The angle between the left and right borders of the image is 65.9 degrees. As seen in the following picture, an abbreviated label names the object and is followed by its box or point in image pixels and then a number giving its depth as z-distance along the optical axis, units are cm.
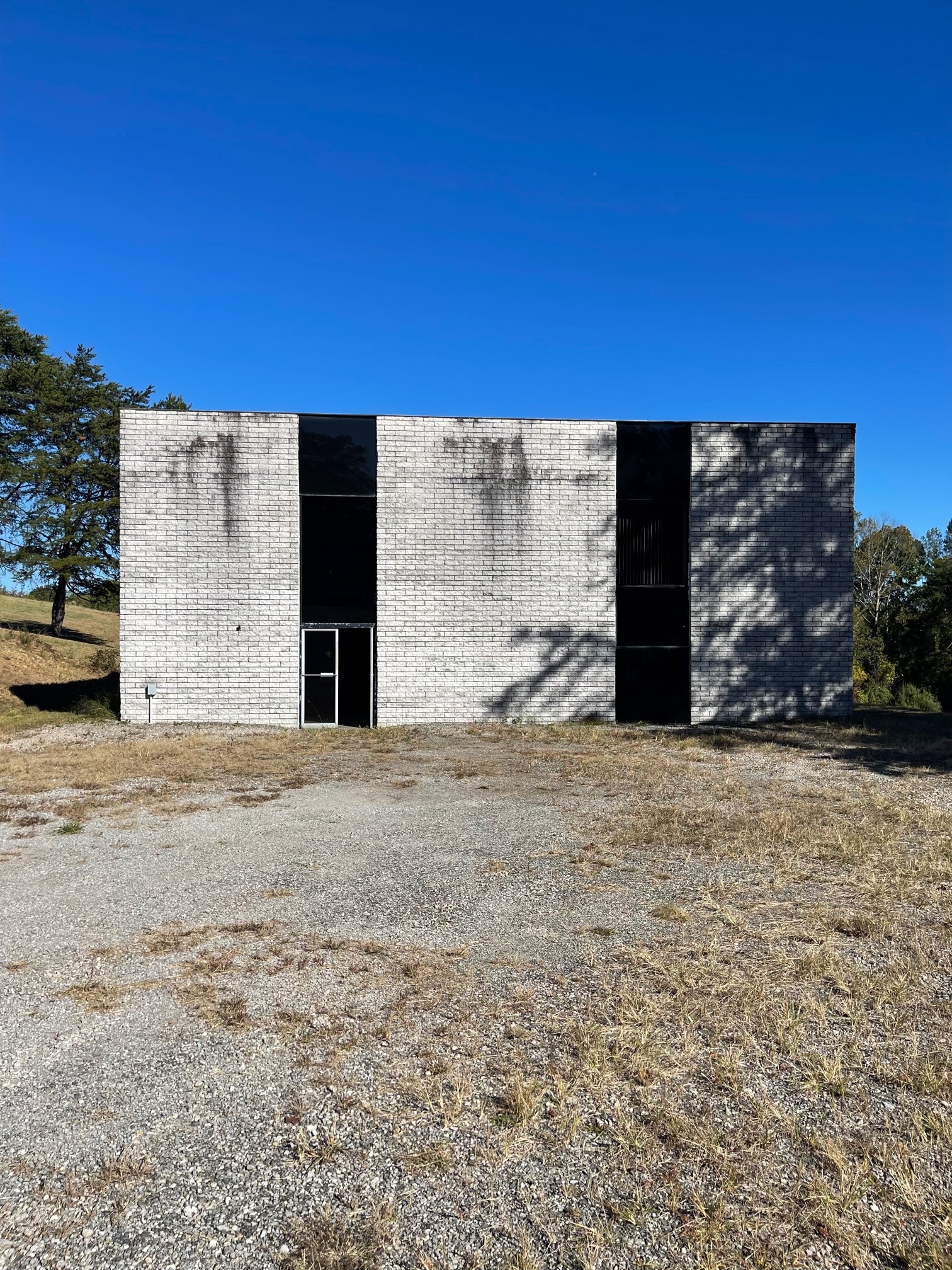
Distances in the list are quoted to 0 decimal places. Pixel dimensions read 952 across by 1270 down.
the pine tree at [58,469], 3419
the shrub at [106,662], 2766
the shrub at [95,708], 1744
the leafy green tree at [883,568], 4716
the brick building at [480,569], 1709
